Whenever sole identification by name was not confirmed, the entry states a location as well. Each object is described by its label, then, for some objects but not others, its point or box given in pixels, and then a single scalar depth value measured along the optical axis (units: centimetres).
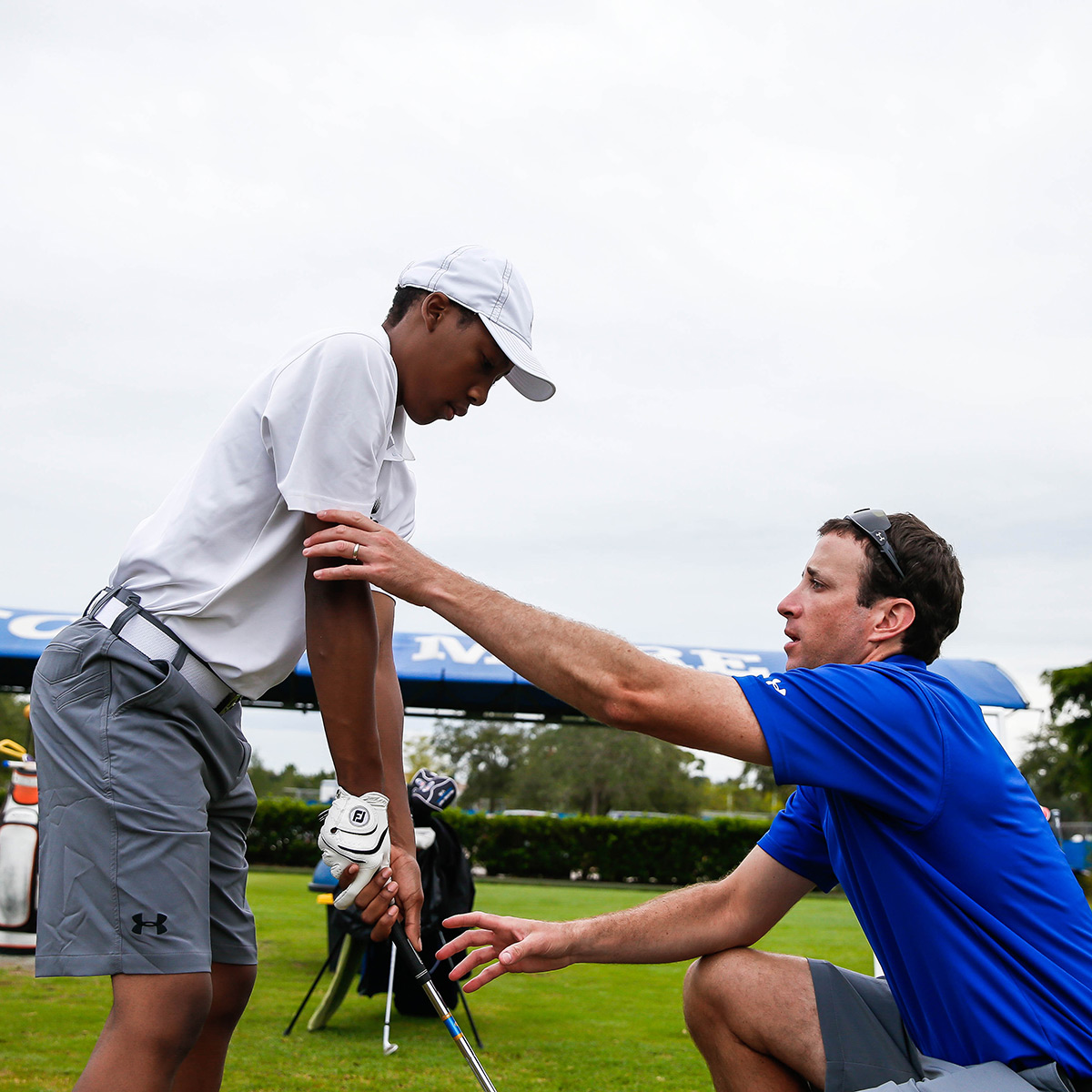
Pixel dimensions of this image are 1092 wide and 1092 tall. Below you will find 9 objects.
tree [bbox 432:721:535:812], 5888
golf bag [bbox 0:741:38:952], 806
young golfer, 197
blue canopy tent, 1190
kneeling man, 204
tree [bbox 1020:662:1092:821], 3136
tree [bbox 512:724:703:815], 5491
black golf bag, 626
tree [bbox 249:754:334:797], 7344
